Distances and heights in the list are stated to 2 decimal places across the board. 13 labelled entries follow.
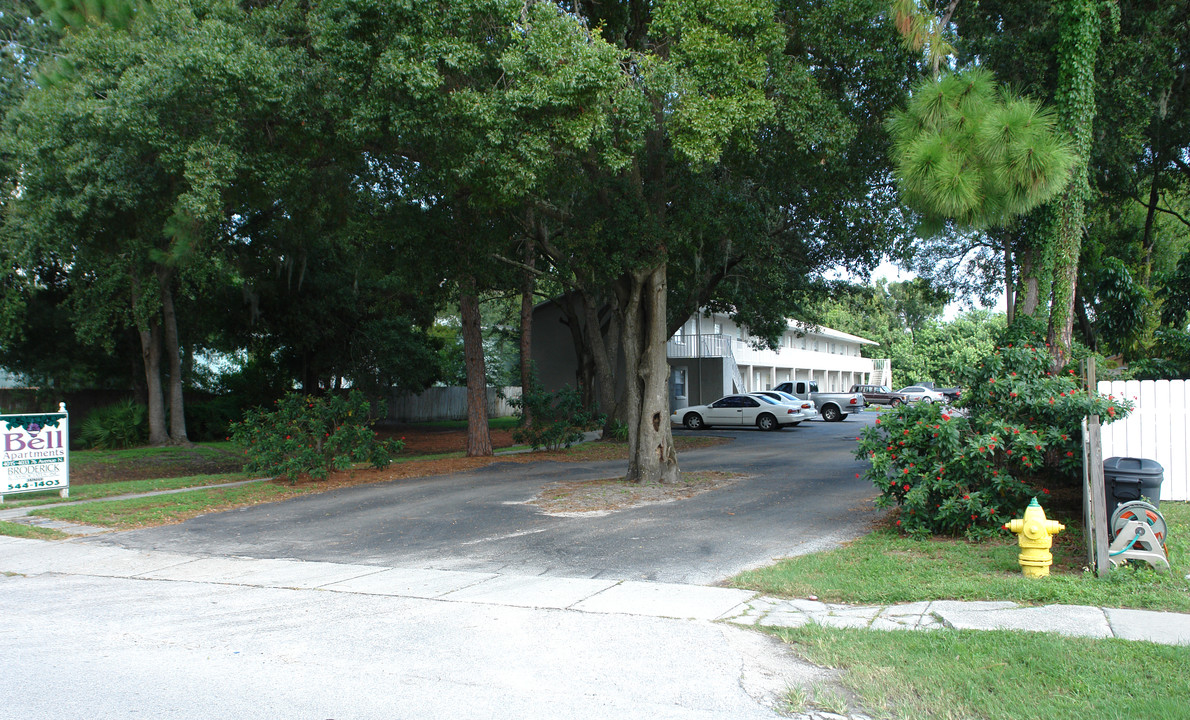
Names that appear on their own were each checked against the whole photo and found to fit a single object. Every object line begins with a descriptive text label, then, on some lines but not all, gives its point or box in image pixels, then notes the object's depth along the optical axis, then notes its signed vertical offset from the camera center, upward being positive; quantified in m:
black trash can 7.54 -0.92
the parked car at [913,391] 43.15 -0.32
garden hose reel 7.04 -1.34
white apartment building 39.34 +1.49
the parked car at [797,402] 31.88 -0.60
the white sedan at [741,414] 31.23 -1.03
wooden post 7.16 -1.06
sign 13.47 -0.92
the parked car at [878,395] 43.40 -0.51
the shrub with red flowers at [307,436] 15.65 -0.81
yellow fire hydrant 7.32 -1.41
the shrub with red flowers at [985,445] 9.11 -0.69
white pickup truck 37.94 -0.68
